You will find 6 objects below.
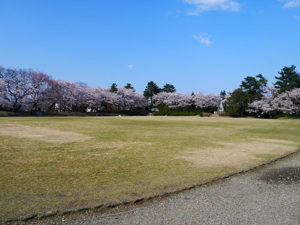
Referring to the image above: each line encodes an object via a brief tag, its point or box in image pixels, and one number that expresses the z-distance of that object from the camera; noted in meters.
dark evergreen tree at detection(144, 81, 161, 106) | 76.25
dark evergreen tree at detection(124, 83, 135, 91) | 74.69
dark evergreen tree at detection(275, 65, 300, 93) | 50.42
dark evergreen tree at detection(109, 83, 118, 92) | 66.31
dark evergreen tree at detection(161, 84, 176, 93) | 81.69
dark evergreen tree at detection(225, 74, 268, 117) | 52.62
